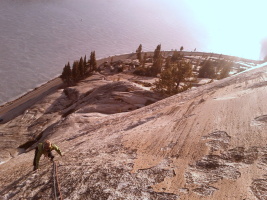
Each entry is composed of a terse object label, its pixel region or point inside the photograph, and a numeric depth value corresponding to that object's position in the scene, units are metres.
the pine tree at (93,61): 73.75
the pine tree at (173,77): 37.24
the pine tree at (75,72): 65.64
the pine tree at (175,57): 93.31
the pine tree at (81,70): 68.78
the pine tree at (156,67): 72.44
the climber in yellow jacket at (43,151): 10.99
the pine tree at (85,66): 71.06
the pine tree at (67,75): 64.31
